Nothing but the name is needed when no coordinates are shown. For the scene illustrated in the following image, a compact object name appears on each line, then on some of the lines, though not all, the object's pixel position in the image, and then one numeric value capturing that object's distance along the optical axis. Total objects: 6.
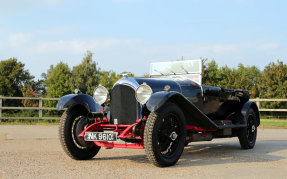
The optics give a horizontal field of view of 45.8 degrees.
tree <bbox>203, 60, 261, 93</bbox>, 32.95
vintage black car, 4.68
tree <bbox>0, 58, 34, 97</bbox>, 37.75
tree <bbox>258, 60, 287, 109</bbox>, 34.19
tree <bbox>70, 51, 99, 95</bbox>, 43.95
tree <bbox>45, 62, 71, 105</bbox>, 45.41
